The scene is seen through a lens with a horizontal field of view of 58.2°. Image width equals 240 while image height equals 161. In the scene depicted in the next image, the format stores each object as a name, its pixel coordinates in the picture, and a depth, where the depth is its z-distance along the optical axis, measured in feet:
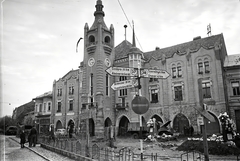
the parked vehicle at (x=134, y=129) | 95.84
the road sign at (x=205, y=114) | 21.31
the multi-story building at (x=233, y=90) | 93.56
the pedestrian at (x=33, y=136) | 70.15
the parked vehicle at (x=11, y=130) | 159.79
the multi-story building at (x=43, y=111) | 165.37
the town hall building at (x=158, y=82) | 97.40
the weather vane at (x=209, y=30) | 121.59
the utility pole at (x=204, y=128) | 21.39
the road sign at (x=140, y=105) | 23.30
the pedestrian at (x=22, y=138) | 67.51
